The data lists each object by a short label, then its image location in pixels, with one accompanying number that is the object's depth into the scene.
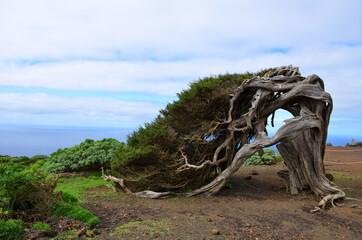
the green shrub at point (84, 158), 12.94
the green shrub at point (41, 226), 5.43
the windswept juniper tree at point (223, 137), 8.82
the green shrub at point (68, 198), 6.72
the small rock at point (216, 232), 5.54
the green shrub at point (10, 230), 4.86
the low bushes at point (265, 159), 16.82
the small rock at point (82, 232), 5.28
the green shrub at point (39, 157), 17.59
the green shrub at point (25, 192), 5.67
